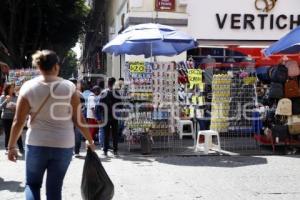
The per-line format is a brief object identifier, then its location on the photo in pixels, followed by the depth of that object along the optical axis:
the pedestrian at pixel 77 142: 10.57
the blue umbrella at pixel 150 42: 11.14
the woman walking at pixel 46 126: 4.64
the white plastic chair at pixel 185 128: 12.98
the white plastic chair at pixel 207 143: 11.20
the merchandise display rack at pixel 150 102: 11.41
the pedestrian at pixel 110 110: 10.81
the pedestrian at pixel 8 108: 10.93
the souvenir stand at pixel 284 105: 11.21
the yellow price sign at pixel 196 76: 11.95
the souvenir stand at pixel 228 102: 11.41
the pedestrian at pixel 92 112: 11.53
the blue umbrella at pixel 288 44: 10.72
